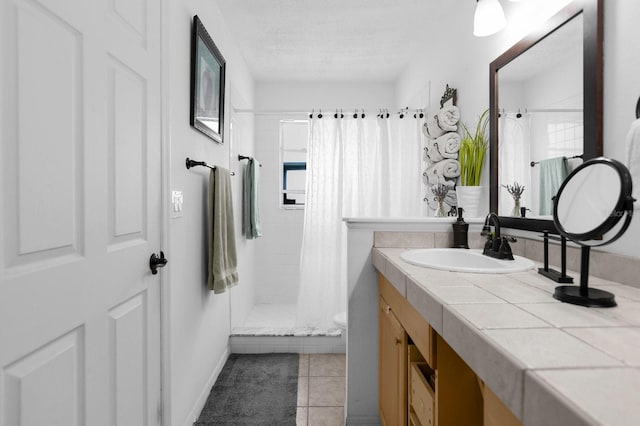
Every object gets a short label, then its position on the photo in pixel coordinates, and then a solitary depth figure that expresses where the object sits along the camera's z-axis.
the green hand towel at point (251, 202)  3.05
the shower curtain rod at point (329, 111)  2.81
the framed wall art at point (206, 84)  1.85
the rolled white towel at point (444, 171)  2.20
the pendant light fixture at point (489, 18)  1.64
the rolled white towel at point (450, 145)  2.19
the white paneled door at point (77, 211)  0.74
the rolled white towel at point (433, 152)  2.31
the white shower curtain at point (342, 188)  2.84
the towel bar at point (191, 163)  1.78
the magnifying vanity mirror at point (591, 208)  0.78
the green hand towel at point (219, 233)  2.06
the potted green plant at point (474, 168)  1.94
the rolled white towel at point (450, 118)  2.24
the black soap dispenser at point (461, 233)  1.76
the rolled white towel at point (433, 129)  2.34
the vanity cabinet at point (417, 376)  0.99
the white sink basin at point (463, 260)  1.20
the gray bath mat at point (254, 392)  1.93
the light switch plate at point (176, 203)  1.60
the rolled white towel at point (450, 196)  2.27
